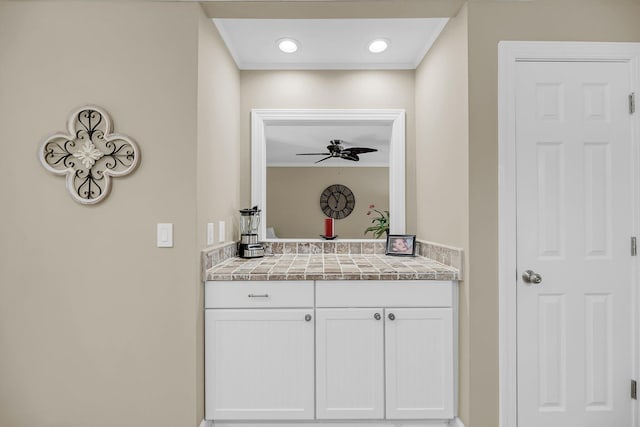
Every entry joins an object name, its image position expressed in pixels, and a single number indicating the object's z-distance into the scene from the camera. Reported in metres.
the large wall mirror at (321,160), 2.54
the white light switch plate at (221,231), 2.07
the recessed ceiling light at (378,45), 2.24
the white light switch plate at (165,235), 1.71
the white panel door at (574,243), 1.72
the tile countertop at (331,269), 1.80
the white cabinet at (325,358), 1.80
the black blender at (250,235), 2.28
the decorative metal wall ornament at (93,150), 1.69
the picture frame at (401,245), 2.39
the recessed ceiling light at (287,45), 2.22
